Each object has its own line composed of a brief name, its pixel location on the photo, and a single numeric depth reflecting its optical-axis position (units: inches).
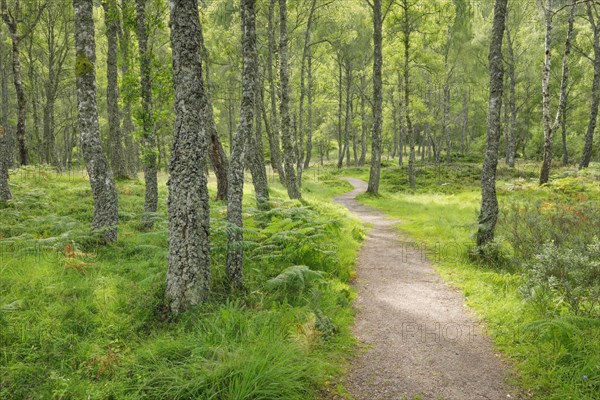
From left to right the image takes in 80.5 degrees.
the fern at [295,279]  234.8
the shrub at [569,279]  207.6
